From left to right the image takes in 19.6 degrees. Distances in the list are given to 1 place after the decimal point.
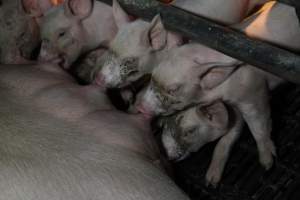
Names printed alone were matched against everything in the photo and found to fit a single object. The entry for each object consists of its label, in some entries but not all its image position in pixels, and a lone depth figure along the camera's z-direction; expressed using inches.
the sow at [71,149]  50.3
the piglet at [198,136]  61.1
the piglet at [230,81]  58.2
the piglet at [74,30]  67.7
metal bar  48.6
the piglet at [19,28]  69.2
